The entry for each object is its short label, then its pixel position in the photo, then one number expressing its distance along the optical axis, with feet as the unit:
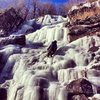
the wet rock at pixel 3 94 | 19.20
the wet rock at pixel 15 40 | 28.06
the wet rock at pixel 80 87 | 17.46
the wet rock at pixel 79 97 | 17.14
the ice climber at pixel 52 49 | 23.27
